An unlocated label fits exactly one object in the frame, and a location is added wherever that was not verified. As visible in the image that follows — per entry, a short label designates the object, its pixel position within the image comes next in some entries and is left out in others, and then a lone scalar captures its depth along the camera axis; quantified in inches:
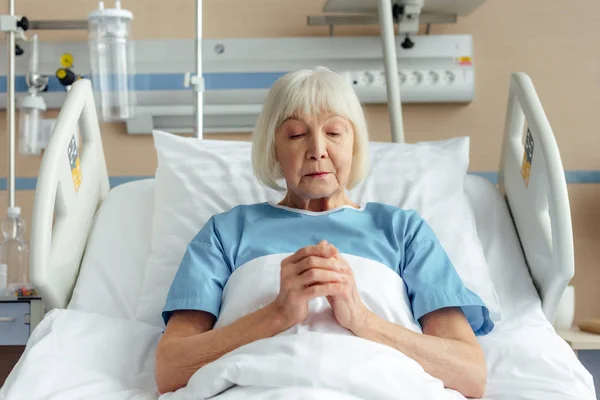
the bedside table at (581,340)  87.6
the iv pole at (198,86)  100.5
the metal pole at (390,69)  101.3
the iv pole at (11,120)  103.7
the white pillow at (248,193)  79.8
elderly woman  59.0
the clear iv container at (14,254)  111.9
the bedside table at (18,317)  87.7
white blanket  53.7
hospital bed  65.6
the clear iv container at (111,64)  109.1
